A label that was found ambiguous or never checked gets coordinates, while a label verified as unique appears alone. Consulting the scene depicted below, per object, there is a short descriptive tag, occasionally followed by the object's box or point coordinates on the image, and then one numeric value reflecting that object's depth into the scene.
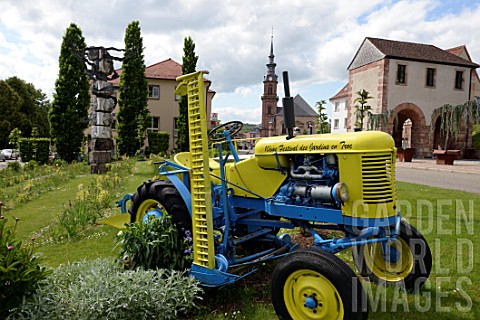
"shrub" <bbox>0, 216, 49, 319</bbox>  2.49
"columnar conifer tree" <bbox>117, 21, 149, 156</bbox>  23.42
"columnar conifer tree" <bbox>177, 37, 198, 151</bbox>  25.62
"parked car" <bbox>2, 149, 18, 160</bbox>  31.40
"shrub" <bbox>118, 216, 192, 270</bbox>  3.30
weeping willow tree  22.72
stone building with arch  24.73
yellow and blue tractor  2.72
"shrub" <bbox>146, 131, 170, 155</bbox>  25.23
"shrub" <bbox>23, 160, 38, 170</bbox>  15.06
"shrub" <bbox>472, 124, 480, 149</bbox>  30.15
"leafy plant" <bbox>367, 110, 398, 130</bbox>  24.09
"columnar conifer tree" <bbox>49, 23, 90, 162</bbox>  20.36
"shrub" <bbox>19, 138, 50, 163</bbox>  19.00
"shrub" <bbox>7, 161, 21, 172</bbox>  14.47
